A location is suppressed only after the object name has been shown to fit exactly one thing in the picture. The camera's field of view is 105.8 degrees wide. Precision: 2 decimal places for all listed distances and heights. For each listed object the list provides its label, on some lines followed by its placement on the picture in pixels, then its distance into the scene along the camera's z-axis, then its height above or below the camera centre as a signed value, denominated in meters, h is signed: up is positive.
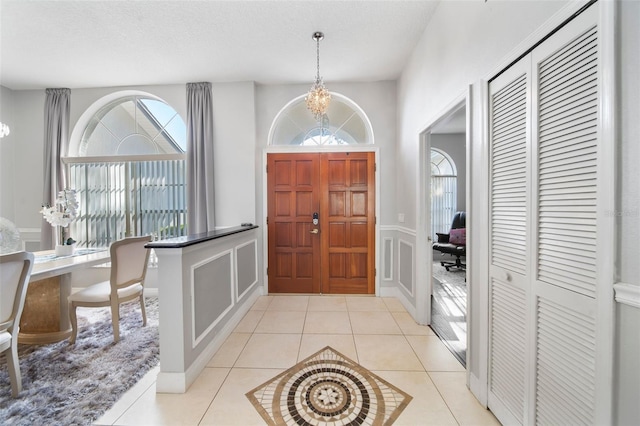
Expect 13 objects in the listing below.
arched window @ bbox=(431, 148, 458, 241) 5.95 +0.41
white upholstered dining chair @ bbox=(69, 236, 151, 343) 2.30 -0.77
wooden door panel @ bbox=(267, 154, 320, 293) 3.68 -0.22
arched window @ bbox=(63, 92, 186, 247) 3.84 +0.54
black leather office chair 4.78 -0.75
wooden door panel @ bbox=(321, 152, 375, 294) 3.67 -0.25
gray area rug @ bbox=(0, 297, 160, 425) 1.57 -1.30
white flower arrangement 2.69 -0.01
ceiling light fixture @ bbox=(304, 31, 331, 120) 2.72 +1.25
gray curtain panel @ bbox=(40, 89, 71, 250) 3.74 +1.15
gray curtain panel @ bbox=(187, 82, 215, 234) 3.58 +0.70
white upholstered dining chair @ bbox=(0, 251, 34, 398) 1.60 -0.61
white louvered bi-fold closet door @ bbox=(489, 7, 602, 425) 1.00 -0.13
